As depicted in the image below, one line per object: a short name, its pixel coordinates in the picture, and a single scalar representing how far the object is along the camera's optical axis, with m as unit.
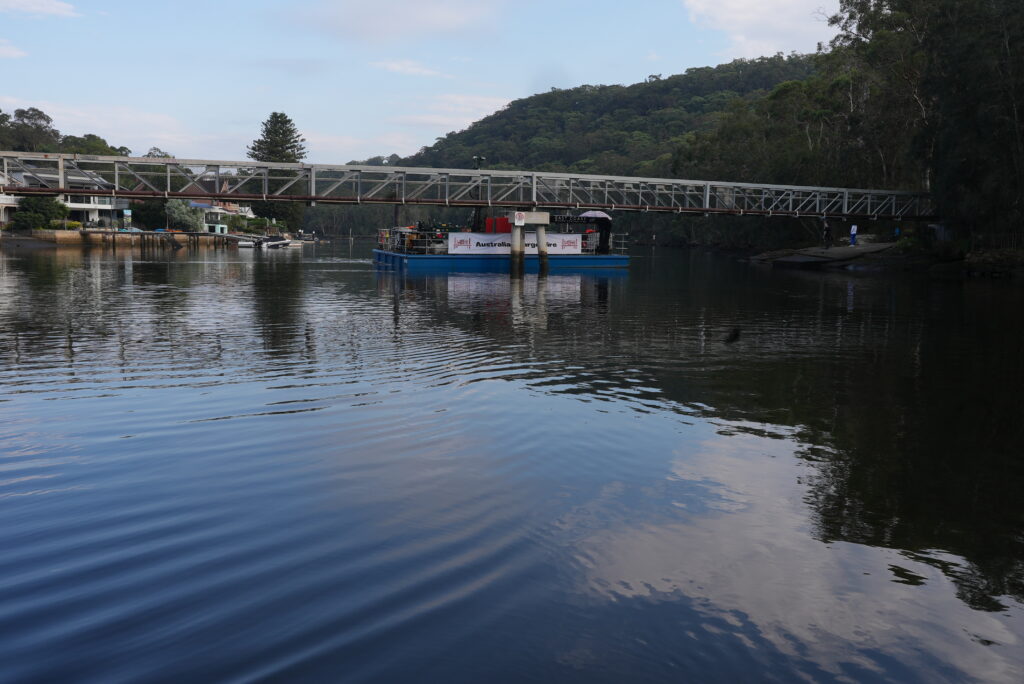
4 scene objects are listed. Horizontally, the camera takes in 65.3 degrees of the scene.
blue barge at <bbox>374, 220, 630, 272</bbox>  68.06
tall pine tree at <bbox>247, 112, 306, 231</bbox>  155.75
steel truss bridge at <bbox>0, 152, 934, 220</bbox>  60.53
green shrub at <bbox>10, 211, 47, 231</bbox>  106.88
